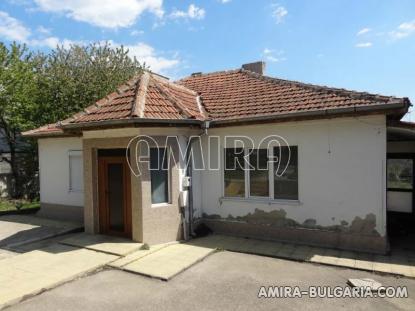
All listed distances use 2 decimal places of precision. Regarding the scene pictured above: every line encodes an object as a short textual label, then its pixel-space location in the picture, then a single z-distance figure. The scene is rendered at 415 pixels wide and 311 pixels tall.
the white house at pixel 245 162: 8.44
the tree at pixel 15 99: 19.09
